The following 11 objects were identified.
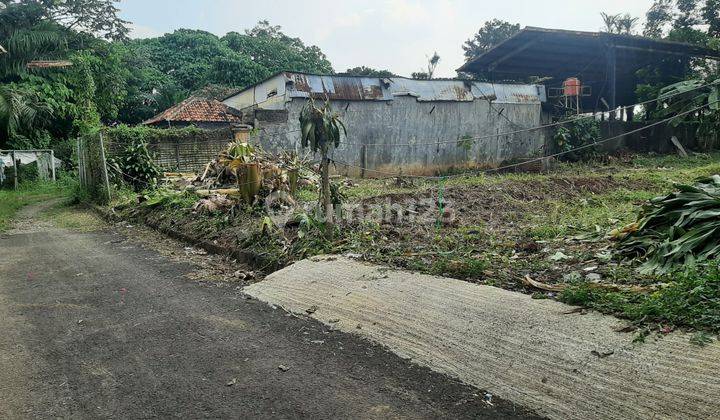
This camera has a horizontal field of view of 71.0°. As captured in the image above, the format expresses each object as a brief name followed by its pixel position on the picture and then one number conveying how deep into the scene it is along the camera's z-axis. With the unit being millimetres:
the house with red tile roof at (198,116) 22578
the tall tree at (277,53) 37625
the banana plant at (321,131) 6090
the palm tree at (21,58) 20422
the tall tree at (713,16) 20906
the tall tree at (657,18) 26000
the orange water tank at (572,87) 18156
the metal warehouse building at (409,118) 14578
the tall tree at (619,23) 32219
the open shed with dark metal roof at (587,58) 18000
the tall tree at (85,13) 24828
